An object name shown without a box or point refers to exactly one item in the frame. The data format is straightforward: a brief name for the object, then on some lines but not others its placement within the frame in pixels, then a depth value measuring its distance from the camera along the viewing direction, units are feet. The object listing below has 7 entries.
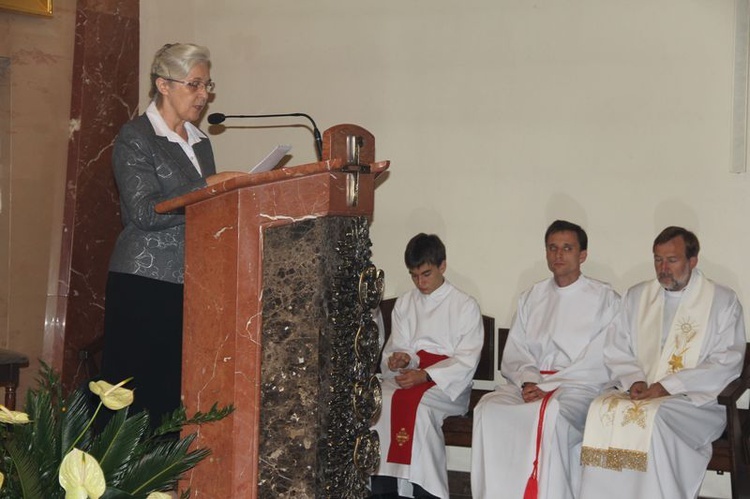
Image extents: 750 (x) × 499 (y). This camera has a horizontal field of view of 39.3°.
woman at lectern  10.23
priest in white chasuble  17.92
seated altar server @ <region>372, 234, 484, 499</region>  20.24
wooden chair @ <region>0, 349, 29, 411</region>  18.89
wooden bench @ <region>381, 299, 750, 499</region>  17.79
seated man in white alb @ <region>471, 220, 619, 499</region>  18.97
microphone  13.46
